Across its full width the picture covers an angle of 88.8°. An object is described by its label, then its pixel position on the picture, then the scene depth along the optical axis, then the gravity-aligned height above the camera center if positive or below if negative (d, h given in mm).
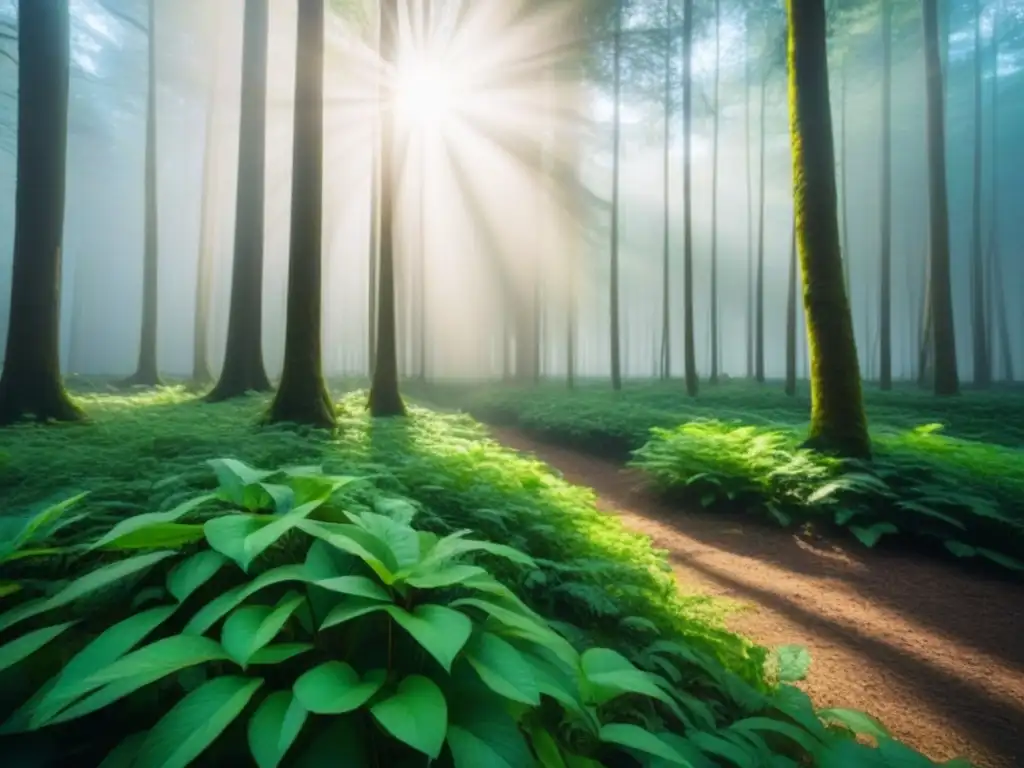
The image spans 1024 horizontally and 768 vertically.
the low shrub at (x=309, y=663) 1271 -757
